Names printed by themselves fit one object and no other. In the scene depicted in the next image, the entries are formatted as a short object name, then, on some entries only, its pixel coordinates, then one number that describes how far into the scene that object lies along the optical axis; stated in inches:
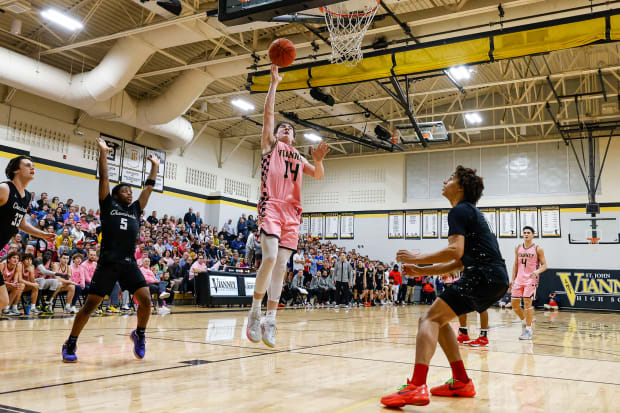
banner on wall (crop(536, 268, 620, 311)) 866.1
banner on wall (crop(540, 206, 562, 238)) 940.0
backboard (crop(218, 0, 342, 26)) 219.8
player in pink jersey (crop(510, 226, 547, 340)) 322.0
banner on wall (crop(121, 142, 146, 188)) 810.0
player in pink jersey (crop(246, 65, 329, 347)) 178.4
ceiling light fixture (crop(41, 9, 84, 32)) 493.8
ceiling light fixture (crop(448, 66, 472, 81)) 651.0
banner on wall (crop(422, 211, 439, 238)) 1035.3
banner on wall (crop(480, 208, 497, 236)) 987.3
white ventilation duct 554.3
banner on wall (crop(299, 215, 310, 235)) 1163.3
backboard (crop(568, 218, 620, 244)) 898.1
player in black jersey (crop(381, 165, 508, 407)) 131.4
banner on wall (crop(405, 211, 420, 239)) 1053.8
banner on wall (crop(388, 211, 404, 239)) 1069.1
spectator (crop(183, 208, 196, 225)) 861.2
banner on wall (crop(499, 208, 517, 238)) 975.6
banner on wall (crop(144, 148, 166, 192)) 853.5
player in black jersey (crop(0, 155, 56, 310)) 167.0
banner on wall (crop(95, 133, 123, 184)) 783.1
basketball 188.2
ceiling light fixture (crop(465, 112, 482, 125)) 858.1
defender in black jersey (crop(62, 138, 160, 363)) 179.6
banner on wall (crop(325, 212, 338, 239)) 1134.4
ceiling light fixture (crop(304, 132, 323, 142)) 904.0
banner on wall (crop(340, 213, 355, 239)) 1116.2
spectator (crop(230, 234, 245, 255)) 837.7
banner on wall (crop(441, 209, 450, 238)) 1023.1
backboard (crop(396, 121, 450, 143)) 719.1
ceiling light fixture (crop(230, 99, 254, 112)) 775.8
